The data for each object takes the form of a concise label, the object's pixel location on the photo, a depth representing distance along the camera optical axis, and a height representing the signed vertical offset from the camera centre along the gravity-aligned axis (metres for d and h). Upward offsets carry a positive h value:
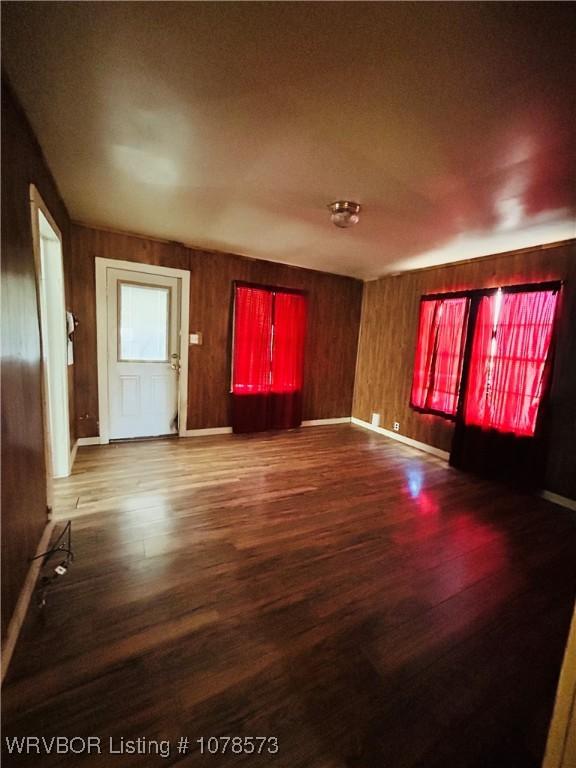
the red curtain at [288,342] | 4.62 +0.07
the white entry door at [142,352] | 3.77 -0.17
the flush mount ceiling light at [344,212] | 2.45 +1.08
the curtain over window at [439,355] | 3.84 +0.01
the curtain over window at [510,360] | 3.09 -0.01
